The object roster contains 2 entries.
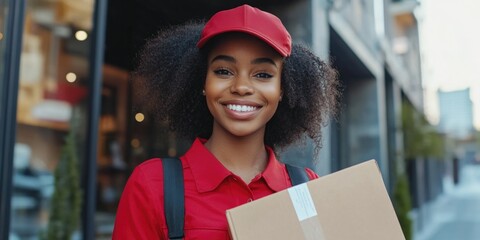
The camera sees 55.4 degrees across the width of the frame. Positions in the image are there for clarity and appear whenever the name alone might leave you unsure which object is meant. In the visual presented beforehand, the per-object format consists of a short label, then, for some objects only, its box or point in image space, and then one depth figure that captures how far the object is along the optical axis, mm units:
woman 1317
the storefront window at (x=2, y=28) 3152
